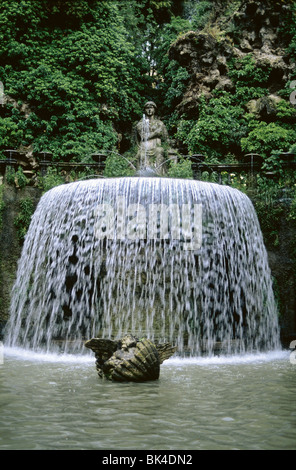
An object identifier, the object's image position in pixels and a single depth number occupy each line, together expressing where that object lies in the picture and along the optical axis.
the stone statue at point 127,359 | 4.85
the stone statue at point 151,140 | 15.49
